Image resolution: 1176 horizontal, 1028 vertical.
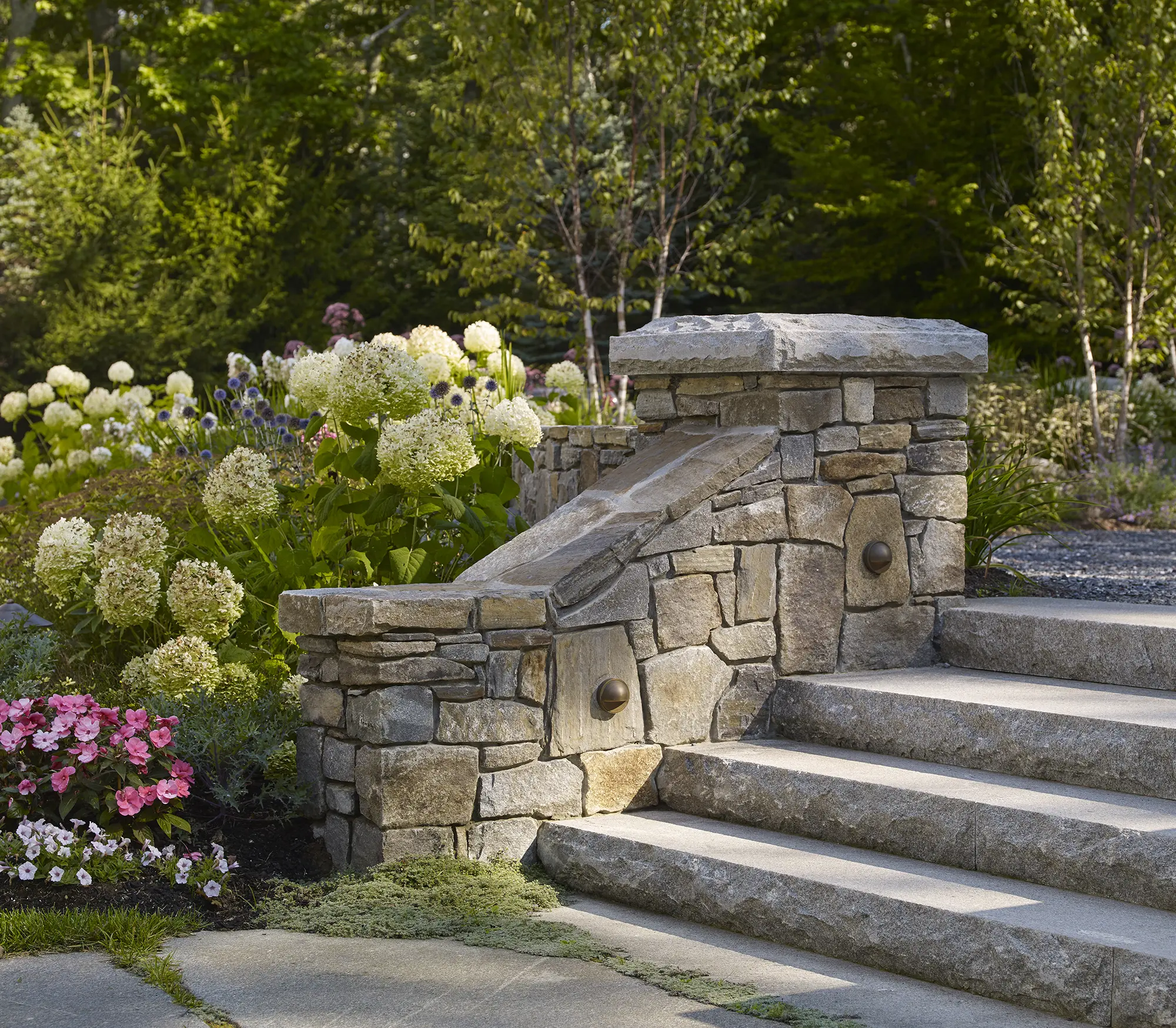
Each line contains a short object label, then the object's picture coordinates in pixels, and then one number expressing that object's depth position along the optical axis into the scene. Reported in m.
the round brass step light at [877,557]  4.66
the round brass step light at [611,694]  4.16
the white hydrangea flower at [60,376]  8.83
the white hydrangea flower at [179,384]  8.20
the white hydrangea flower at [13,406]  8.77
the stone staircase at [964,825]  3.08
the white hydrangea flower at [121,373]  8.65
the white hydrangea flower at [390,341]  5.80
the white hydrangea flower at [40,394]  8.78
